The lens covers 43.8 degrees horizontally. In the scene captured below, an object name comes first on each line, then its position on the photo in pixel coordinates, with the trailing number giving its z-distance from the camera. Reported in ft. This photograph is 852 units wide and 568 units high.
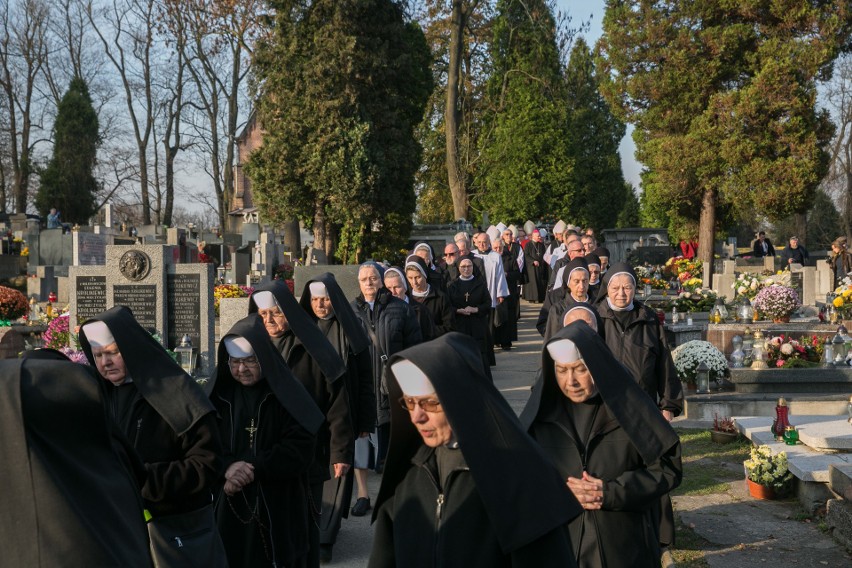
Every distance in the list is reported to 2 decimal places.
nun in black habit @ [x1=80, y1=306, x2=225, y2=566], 14.85
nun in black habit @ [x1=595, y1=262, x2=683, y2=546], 24.76
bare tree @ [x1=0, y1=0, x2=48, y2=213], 177.58
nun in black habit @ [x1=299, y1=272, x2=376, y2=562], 25.39
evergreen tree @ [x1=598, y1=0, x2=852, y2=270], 102.12
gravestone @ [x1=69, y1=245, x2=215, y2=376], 45.96
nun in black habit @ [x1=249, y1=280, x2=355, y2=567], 21.31
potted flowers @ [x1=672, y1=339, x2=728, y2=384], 42.42
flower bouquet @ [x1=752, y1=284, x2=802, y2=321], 53.01
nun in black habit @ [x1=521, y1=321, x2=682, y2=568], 14.78
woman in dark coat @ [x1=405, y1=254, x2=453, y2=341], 37.58
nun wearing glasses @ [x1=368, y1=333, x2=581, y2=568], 10.82
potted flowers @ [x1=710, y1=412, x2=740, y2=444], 34.50
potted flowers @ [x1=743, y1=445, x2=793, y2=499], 28.04
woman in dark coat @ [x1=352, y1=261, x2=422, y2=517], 30.30
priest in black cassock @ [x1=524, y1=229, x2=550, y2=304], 83.35
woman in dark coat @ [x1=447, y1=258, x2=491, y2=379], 46.75
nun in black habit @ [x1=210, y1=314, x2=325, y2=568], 17.49
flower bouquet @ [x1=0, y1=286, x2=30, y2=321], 61.72
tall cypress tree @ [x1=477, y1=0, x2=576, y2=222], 142.92
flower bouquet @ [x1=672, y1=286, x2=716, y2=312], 61.67
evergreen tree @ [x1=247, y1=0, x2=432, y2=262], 99.60
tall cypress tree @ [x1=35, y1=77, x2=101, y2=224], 176.65
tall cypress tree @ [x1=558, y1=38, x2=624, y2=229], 187.52
